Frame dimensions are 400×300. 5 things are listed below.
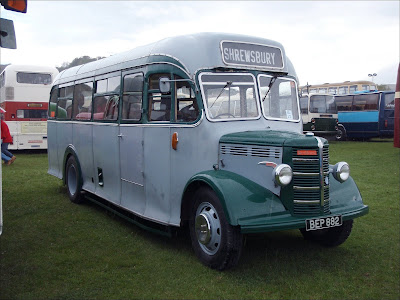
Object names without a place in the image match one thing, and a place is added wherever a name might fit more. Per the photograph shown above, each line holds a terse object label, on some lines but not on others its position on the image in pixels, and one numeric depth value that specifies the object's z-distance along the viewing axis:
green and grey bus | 5.02
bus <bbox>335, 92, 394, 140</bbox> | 24.61
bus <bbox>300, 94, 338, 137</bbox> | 24.09
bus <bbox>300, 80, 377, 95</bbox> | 34.69
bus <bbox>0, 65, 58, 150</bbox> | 18.66
